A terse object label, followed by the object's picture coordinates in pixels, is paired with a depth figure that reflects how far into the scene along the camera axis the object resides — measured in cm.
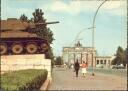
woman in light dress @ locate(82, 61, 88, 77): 2447
